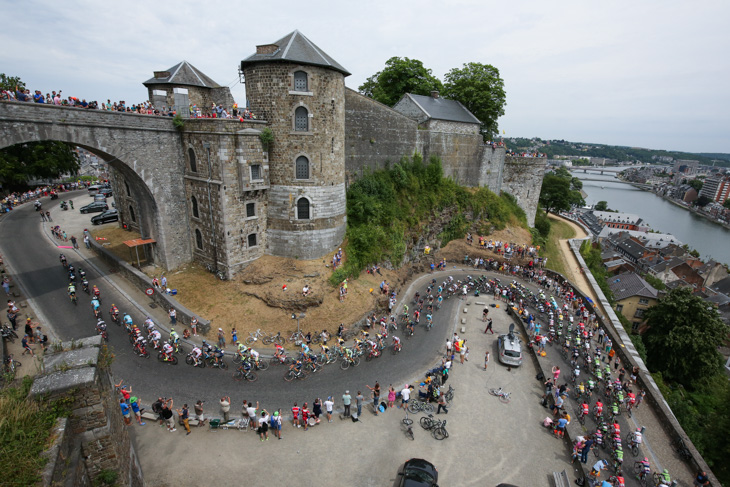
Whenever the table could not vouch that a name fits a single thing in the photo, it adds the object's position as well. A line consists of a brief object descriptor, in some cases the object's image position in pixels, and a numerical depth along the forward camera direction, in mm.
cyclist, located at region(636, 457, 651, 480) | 13173
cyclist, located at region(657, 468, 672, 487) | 12801
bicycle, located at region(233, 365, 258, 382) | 16297
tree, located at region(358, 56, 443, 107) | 41750
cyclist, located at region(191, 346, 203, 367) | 16641
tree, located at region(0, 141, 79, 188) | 38906
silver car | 19281
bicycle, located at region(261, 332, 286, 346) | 19312
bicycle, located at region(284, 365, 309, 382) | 16656
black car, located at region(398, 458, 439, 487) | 11391
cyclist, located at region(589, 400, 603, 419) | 15977
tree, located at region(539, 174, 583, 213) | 61344
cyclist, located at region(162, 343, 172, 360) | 16531
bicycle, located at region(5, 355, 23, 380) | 14203
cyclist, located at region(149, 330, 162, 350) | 17297
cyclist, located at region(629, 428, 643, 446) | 14359
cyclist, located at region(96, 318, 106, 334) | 17594
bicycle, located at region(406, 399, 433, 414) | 15554
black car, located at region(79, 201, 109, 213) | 37969
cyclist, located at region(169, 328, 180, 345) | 17453
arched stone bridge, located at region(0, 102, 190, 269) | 16047
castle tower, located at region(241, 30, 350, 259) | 21266
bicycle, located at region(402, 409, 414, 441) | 14047
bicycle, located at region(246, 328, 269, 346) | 19109
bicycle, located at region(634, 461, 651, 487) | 13175
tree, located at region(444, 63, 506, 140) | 42062
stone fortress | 21172
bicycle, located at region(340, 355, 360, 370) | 17969
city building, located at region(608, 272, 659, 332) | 40594
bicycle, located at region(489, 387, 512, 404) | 16819
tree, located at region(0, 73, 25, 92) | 38219
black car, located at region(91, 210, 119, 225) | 33875
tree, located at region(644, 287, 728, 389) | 28688
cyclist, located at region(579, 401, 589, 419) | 15665
